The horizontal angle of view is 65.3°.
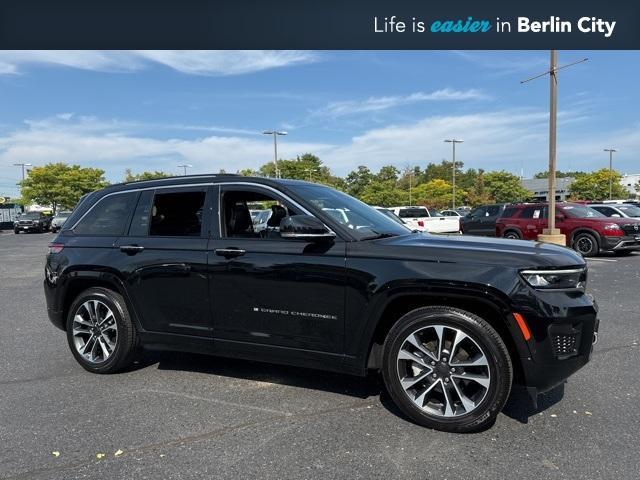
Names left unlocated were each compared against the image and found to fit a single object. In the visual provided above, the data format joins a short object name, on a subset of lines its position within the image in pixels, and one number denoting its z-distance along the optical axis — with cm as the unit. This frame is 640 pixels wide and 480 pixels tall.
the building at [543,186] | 9219
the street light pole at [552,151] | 1479
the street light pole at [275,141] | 4556
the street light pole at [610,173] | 7119
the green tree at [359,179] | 8336
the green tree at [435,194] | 7169
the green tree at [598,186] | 7544
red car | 1407
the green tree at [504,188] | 7881
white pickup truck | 2202
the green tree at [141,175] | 7919
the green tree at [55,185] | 5712
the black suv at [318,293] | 325
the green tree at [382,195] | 6156
